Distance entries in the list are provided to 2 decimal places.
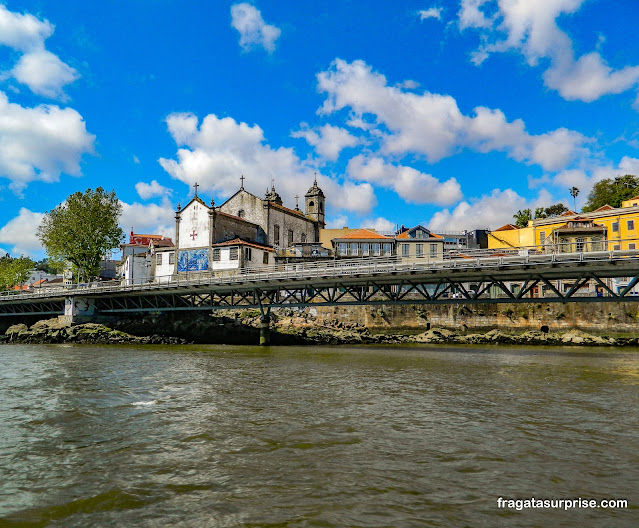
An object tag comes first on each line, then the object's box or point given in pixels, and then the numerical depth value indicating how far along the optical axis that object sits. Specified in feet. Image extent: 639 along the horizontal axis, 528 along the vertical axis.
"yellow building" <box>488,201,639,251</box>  182.19
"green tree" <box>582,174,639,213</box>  236.22
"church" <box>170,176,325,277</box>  195.83
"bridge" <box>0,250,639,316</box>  95.86
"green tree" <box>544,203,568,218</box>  268.62
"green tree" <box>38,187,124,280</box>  180.55
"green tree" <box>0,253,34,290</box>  254.68
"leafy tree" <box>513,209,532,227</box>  277.05
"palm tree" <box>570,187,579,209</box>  286.70
